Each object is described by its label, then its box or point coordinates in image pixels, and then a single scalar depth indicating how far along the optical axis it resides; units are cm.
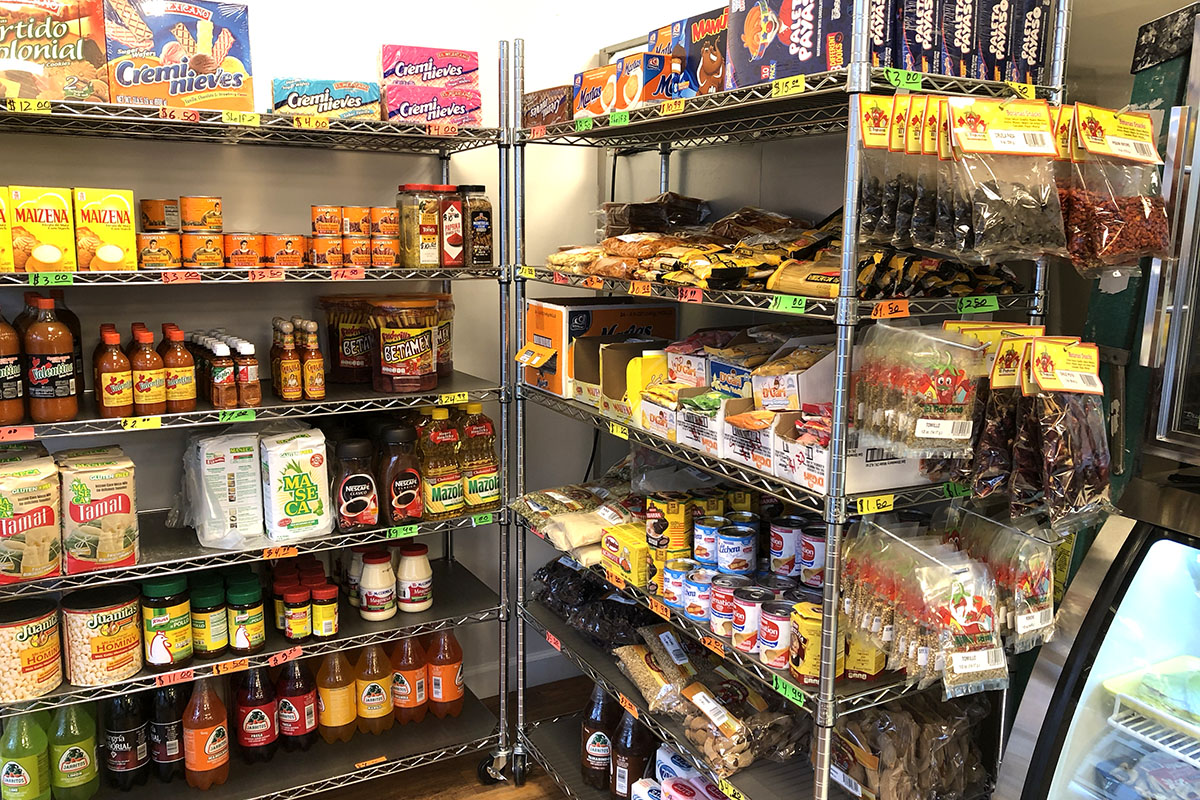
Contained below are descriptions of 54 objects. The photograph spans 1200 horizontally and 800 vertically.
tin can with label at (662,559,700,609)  216
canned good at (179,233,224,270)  232
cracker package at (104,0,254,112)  215
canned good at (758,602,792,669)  185
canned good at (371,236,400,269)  256
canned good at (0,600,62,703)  224
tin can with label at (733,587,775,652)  192
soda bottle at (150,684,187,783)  260
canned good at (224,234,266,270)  239
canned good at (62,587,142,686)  232
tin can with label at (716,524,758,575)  210
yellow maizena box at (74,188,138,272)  217
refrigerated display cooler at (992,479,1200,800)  154
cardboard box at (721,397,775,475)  185
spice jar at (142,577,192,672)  242
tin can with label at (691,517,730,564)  215
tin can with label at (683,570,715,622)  209
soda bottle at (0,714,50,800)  237
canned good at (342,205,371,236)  251
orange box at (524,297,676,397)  258
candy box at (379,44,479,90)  245
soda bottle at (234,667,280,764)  269
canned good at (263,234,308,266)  243
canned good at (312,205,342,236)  247
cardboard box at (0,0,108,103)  204
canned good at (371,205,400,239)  255
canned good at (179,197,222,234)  232
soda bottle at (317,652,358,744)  279
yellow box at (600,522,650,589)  232
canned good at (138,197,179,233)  233
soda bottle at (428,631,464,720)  294
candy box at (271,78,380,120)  234
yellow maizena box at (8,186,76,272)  211
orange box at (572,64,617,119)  235
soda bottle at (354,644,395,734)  283
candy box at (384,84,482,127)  246
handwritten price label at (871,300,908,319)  162
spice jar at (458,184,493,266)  264
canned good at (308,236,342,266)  248
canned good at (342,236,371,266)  252
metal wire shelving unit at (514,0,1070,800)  159
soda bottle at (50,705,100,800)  246
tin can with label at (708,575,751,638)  199
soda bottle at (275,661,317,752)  273
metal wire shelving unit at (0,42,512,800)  222
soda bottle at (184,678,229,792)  256
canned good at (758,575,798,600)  199
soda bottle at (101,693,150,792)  254
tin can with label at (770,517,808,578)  207
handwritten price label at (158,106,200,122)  216
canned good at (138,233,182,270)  227
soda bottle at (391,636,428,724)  289
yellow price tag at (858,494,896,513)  169
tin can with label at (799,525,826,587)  199
